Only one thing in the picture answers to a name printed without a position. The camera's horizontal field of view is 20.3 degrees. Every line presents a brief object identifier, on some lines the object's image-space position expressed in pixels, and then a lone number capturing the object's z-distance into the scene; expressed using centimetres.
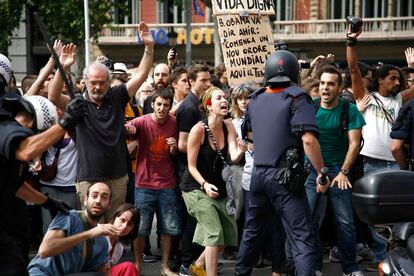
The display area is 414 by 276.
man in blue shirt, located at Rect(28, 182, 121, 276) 732
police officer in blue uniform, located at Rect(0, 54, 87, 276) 600
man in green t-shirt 998
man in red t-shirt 1047
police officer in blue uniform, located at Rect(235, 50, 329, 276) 853
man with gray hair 947
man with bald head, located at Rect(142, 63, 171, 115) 1237
